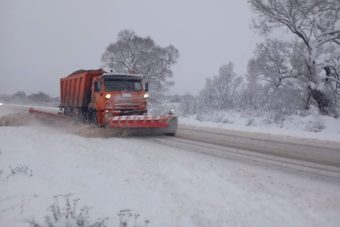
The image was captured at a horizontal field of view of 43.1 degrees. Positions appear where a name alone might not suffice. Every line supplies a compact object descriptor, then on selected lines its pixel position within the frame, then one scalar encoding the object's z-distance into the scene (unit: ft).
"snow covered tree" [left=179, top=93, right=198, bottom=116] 118.67
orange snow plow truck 54.19
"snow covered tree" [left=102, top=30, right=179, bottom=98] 154.51
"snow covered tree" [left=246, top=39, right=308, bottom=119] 91.62
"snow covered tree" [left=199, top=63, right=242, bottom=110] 136.67
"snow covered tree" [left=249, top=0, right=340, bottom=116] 81.56
